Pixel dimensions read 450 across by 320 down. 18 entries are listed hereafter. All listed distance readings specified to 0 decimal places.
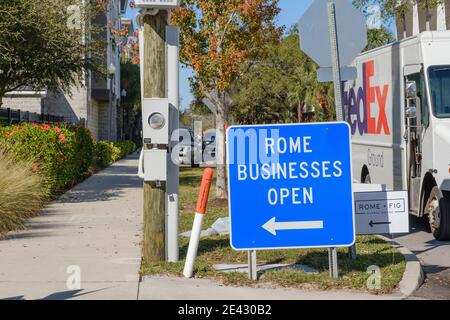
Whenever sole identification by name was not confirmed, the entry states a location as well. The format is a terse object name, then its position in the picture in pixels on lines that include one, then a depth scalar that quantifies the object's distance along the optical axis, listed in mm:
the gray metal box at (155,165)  8891
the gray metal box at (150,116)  8789
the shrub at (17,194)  11328
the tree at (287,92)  50422
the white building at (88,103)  31828
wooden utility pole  9039
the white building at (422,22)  36250
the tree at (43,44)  16969
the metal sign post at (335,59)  9391
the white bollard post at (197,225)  8367
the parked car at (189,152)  35022
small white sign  9039
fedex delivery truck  11961
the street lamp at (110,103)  37631
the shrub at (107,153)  29859
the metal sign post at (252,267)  8242
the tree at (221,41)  16188
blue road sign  8156
